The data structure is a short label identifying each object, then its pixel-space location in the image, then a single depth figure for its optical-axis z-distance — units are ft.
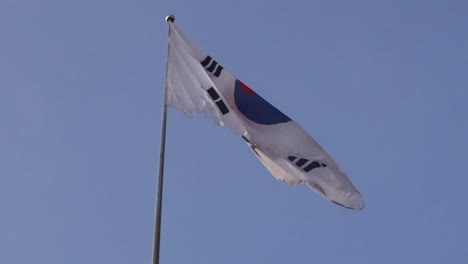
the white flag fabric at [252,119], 54.70
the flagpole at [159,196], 43.68
